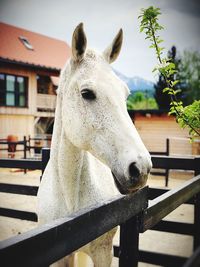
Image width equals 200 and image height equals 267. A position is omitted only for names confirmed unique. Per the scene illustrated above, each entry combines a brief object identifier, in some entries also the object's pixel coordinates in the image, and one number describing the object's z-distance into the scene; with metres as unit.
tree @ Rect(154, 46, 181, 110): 36.12
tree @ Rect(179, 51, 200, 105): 37.44
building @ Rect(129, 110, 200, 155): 15.77
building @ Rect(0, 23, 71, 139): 19.25
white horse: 1.47
